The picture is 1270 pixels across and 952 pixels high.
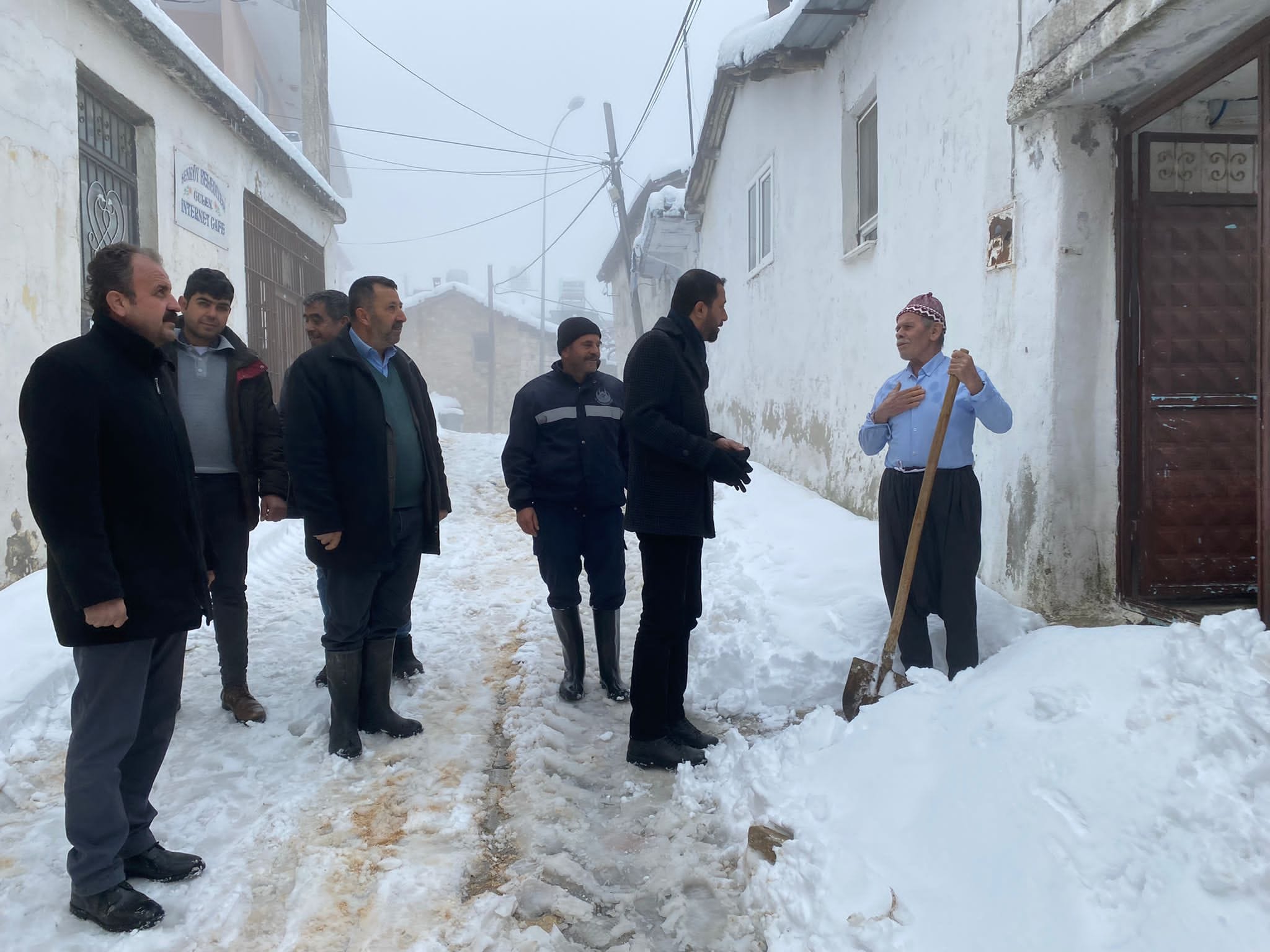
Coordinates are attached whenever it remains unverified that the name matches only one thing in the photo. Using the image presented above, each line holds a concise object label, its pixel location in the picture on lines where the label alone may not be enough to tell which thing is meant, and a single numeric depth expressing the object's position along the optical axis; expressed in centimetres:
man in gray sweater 370
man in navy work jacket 418
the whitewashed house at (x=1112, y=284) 377
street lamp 3406
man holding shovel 361
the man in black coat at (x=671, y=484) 335
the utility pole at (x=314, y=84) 1428
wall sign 753
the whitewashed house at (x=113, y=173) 513
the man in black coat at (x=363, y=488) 338
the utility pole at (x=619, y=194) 1944
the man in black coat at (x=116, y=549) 226
